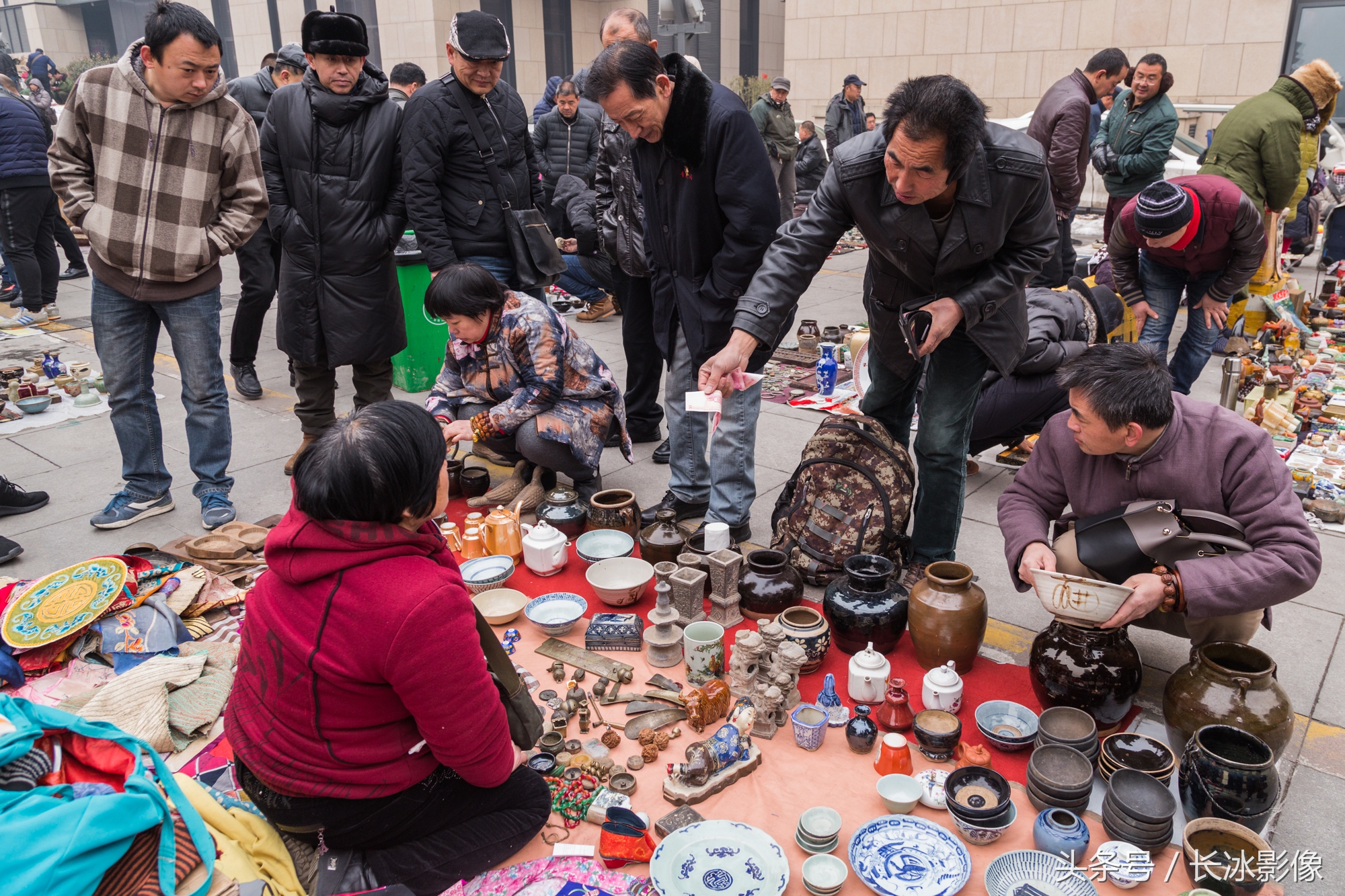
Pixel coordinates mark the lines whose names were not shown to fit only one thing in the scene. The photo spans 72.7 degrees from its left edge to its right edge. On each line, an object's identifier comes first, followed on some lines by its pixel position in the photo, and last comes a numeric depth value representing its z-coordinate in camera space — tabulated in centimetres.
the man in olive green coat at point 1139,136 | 611
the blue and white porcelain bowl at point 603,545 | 342
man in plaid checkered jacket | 337
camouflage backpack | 313
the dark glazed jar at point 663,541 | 327
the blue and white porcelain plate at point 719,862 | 197
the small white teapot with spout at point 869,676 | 259
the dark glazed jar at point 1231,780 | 200
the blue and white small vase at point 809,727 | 242
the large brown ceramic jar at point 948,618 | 262
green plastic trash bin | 525
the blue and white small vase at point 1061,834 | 200
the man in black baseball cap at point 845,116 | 1179
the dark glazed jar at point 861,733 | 241
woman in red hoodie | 166
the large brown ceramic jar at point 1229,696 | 215
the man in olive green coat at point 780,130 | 1085
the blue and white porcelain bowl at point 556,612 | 300
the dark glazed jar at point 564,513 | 359
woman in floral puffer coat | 360
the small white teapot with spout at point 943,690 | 249
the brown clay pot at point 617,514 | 355
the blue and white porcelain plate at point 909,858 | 198
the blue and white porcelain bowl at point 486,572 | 322
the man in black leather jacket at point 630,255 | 385
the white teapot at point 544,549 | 336
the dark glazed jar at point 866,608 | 274
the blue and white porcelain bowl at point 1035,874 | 194
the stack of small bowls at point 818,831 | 208
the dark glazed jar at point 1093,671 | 238
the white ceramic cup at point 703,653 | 268
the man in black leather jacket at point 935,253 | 249
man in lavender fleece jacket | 229
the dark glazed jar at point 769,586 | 297
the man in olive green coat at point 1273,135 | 501
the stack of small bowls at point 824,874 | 196
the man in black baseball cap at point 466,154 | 403
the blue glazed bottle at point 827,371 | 534
